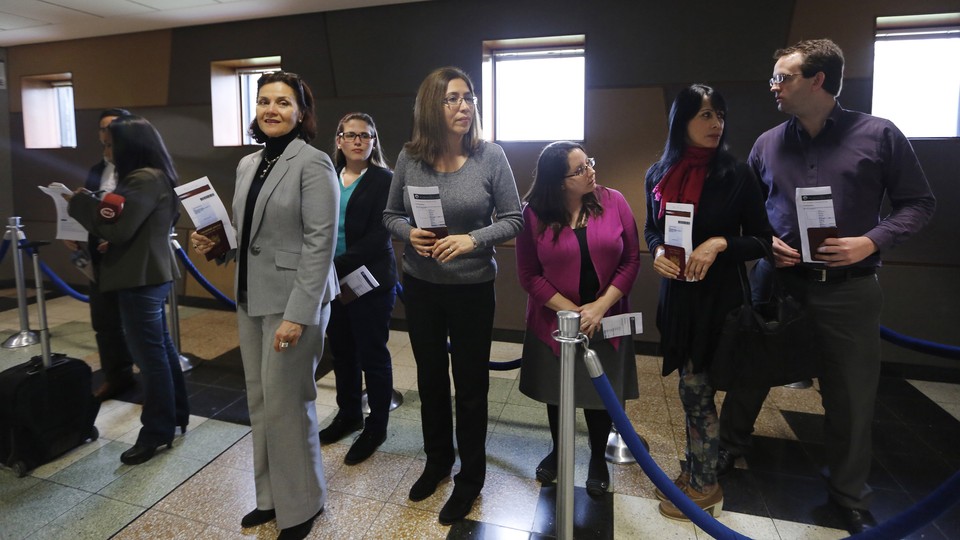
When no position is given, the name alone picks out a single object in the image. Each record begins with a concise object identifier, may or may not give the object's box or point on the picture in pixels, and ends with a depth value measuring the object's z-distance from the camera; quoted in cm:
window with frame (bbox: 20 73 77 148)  560
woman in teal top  235
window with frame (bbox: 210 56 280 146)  479
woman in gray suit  166
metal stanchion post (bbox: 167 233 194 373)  334
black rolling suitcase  221
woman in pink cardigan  187
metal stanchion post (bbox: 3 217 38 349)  353
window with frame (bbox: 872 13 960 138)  340
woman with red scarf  167
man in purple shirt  176
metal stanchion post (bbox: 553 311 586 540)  135
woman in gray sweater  175
